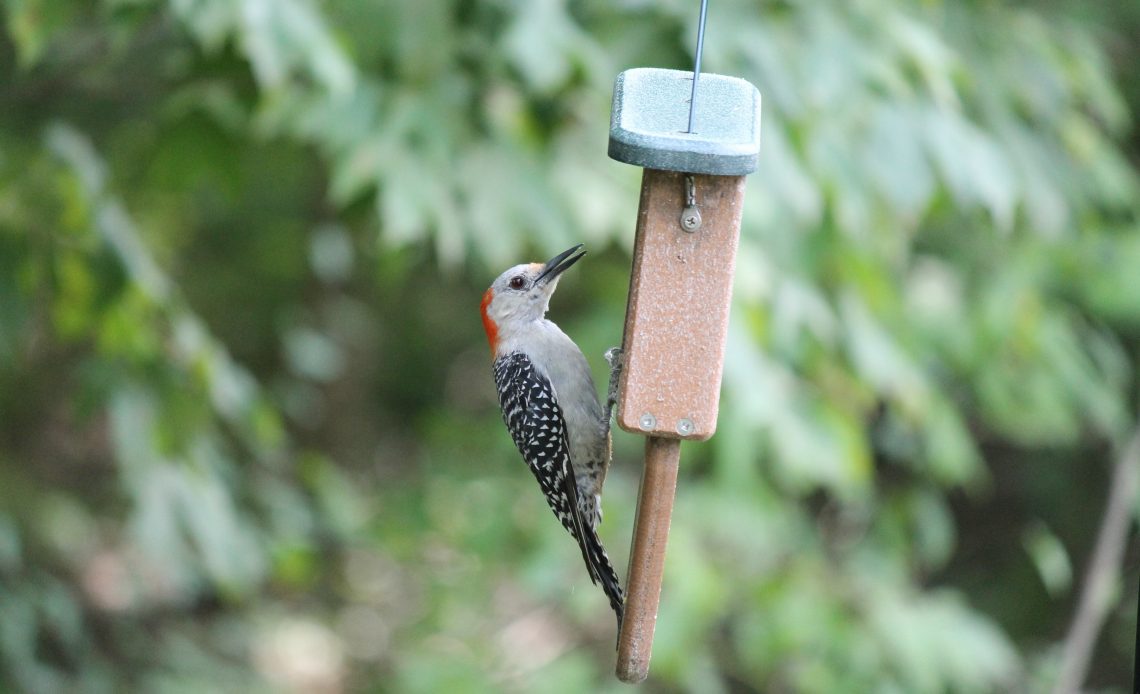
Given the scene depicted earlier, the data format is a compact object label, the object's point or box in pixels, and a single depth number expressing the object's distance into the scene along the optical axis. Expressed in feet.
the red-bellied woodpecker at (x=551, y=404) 23.31
